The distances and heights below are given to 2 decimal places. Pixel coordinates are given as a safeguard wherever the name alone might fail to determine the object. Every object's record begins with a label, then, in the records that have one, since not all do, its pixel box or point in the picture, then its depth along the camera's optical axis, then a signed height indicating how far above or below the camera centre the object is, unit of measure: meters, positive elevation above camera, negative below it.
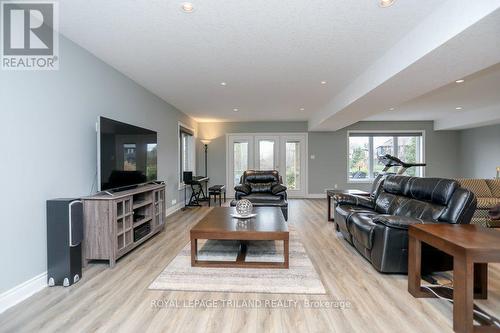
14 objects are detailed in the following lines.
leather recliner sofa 2.34 -0.59
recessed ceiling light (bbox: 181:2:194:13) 2.04 +1.34
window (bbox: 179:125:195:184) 6.40 +0.41
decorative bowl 3.16 -0.57
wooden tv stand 2.64 -0.70
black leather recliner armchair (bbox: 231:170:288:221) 4.49 -0.54
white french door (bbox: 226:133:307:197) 7.84 +0.25
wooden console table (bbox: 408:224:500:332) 1.55 -0.61
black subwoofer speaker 2.29 -0.71
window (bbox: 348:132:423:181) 7.86 +0.44
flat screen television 2.88 +0.13
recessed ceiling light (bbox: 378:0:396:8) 2.01 +1.34
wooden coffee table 2.54 -0.72
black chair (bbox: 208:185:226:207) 6.45 -0.69
